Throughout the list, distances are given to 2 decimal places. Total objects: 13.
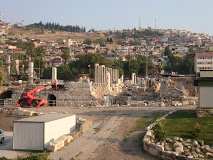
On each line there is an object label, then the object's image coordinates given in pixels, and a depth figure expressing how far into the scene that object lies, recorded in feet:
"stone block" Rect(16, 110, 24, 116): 83.11
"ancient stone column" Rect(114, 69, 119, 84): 205.57
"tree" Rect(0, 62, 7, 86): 125.80
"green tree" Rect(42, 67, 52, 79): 279.81
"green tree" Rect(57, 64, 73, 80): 272.92
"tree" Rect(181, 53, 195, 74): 321.32
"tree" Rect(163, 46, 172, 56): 523.05
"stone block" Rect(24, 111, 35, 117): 81.27
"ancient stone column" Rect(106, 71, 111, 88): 155.63
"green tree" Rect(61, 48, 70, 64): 318.45
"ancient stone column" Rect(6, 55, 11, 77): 163.94
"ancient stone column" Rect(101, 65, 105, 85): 161.50
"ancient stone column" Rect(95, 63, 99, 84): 155.93
